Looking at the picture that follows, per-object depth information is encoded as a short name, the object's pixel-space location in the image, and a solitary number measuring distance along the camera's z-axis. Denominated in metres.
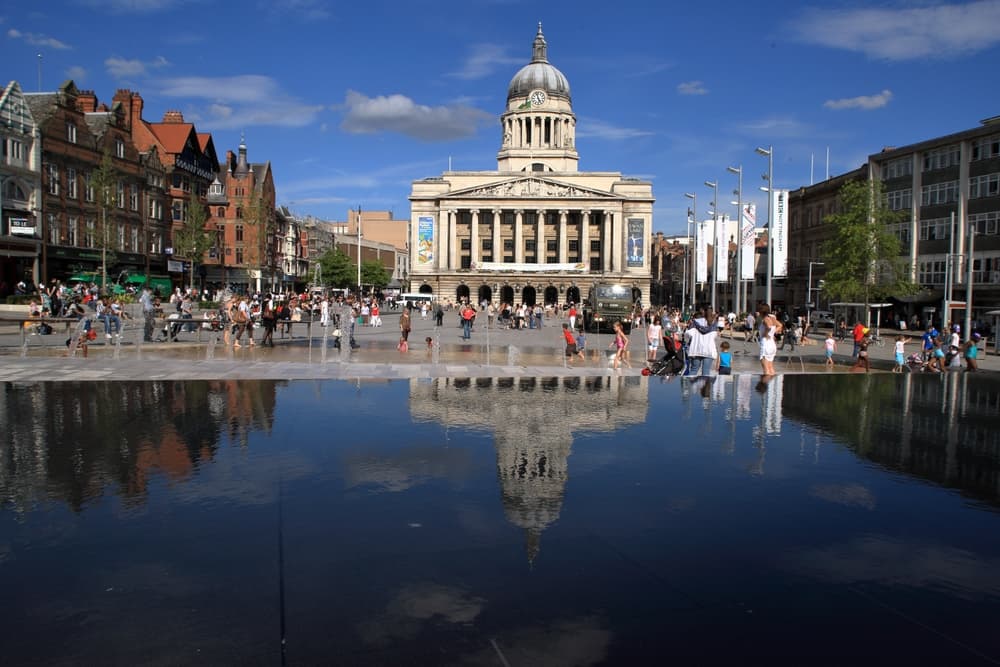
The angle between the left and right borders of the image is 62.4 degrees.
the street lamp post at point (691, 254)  86.47
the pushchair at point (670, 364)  20.69
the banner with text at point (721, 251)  54.91
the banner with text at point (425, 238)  112.75
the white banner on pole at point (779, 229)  41.16
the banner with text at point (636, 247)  109.50
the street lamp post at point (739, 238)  42.00
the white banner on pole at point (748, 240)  41.38
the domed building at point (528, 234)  112.75
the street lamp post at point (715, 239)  56.09
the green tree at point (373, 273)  132.25
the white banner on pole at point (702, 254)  60.95
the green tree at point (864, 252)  51.50
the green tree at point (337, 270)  122.00
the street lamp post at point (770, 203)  40.22
